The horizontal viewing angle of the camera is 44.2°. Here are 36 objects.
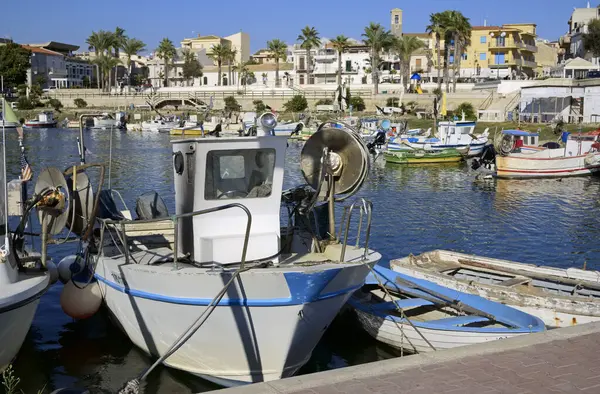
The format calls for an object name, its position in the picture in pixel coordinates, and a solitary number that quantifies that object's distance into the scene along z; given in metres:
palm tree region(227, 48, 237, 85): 113.46
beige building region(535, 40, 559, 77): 113.75
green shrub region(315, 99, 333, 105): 87.00
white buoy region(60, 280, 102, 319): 12.55
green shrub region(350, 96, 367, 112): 83.12
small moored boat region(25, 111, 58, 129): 87.50
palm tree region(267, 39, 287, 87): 105.81
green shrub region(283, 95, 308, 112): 85.87
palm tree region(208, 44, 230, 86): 111.69
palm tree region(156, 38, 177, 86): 115.06
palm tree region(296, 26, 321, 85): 96.94
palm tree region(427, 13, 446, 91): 80.25
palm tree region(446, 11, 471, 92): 79.25
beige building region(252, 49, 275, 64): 128.00
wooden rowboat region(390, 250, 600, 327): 12.15
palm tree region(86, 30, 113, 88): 116.38
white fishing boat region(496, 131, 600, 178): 36.91
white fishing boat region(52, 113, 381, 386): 9.58
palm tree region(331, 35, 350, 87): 91.81
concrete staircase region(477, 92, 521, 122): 65.50
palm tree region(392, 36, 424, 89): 87.44
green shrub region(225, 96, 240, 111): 90.75
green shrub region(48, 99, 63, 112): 102.56
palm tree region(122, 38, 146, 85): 117.69
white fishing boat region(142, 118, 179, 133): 78.73
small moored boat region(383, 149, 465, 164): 45.06
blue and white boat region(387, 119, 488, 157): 47.41
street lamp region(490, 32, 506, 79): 95.19
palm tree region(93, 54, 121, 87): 111.50
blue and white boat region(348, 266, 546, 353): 11.21
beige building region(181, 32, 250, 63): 132.88
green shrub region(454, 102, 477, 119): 68.62
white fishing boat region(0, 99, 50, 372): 10.30
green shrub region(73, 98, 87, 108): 102.94
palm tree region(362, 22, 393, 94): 89.62
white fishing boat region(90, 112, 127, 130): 81.56
